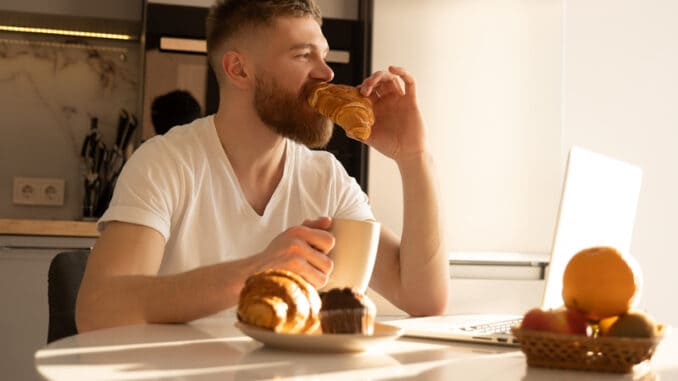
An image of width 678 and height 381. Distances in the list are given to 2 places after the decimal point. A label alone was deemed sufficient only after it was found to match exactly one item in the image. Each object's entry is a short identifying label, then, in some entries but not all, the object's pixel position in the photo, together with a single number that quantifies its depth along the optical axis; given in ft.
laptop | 3.88
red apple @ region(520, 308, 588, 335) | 3.02
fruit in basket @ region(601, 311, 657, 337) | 2.97
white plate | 3.11
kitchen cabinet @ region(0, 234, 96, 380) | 9.18
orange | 2.97
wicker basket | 2.96
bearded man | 4.89
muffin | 3.21
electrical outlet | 11.43
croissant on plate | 3.10
